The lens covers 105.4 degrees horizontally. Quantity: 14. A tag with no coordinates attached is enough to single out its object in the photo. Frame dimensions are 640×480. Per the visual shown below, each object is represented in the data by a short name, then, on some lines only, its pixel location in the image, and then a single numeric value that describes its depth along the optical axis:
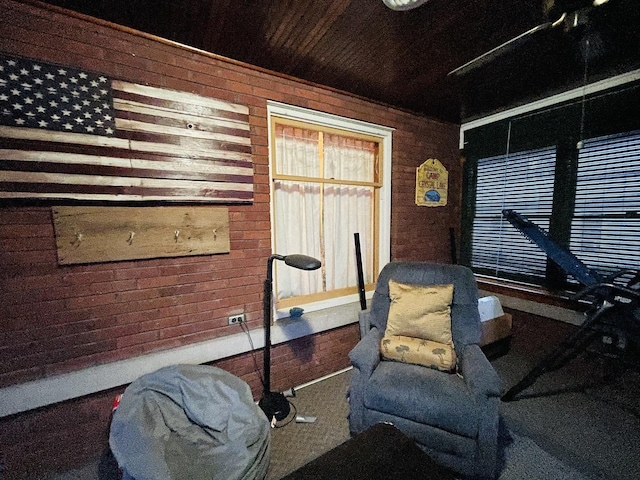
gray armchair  1.35
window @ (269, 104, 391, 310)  2.40
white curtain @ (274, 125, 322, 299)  2.40
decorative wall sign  3.18
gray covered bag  1.25
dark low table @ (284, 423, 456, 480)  1.03
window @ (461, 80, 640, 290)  2.31
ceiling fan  1.33
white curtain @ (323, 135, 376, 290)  2.67
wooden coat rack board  1.55
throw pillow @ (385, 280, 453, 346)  1.84
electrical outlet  2.07
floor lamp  1.95
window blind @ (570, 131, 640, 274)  2.28
